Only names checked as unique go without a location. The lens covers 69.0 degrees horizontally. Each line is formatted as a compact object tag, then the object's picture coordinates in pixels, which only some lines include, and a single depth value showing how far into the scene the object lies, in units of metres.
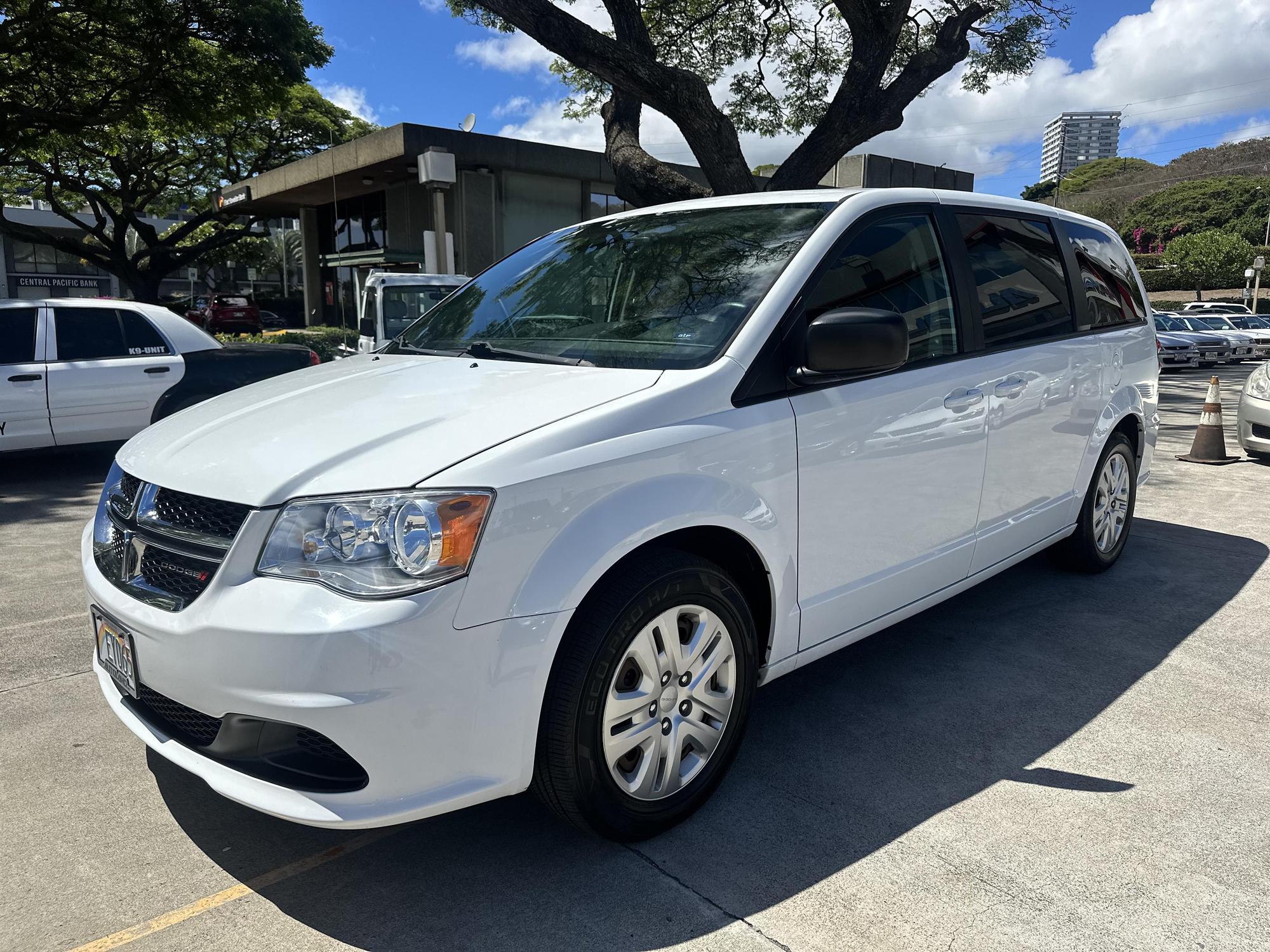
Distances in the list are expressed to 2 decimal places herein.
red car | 33.66
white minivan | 2.12
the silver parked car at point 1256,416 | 8.31
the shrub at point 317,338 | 19.23
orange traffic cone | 8.70
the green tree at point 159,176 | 28.22
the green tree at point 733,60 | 10.46
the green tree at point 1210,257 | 57.03
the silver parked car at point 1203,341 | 22.84
